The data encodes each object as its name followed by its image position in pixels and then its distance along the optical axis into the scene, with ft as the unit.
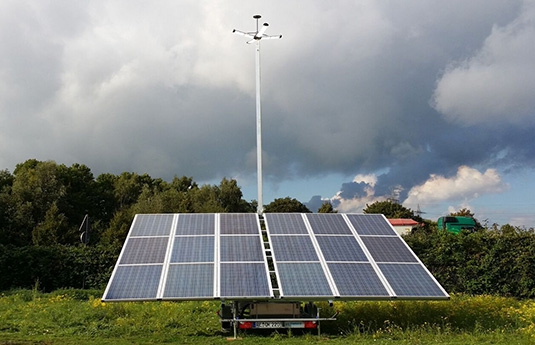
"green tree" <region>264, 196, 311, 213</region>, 280.92
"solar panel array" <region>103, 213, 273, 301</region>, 48.01
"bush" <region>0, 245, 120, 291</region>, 90.94
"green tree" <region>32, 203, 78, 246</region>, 171.05
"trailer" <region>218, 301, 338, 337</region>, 49.24
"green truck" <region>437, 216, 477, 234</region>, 166.30
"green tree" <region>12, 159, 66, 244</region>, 178.91
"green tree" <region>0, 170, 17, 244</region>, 172.65
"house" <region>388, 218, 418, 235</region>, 267.84
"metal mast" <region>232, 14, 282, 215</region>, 71.67
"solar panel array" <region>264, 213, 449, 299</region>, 48.98
